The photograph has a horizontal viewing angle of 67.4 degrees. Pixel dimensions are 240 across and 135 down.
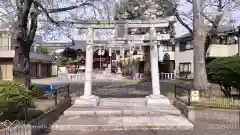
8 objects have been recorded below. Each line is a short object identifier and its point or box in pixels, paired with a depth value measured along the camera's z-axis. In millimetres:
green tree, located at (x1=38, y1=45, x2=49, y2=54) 33107
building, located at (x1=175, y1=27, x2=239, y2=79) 21642
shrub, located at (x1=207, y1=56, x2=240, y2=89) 7463
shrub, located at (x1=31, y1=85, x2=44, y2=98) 8055
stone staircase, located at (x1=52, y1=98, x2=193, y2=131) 5818
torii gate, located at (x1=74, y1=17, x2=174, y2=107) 8278
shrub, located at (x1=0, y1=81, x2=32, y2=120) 4444
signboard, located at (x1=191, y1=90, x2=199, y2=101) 7018
